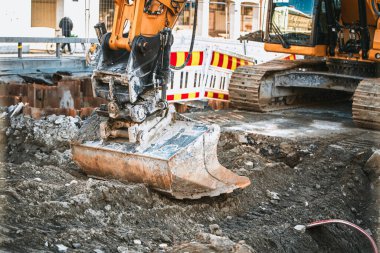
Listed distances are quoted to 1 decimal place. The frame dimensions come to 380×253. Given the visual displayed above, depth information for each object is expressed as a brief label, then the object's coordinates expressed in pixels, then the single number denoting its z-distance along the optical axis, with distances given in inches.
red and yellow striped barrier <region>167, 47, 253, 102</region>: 453.1
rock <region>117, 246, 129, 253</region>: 207.2
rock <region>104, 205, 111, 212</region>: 240.5
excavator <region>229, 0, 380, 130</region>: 457.7
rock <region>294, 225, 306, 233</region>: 257.0
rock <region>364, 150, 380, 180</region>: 326.3
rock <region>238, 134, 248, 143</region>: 369.4
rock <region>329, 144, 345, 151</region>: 353.8
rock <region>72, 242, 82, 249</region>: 205.9
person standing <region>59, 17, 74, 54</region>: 882.1
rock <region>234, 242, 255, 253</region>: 209.9
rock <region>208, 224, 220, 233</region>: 242.2
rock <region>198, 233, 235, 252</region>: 211.0
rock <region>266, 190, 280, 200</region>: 291.7
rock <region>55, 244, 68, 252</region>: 202.2
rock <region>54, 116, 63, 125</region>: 360.2
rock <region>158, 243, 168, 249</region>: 217.2
